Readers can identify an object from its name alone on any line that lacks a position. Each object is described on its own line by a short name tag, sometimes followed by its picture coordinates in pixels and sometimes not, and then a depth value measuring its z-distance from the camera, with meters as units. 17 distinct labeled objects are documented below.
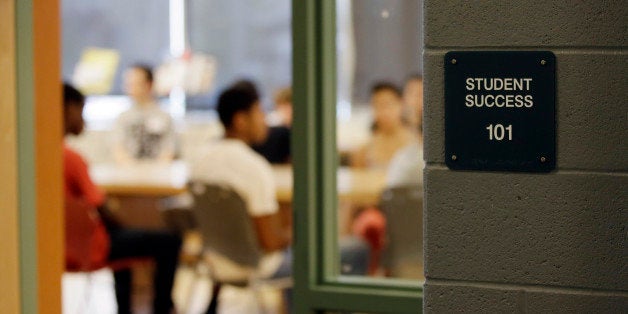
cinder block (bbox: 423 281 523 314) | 2.07
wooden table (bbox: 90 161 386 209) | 5.18
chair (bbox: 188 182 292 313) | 4.86
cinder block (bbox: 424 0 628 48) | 1.98
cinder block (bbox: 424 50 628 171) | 1.99
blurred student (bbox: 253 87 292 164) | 7.21
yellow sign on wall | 9.19
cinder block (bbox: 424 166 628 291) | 2.01
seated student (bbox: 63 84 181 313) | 5.08
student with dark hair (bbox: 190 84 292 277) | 4.97
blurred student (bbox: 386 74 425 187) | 4.67
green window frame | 3.04
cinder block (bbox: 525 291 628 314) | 2.01
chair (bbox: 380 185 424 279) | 4.30
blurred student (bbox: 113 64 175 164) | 7.80
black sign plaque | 2.02
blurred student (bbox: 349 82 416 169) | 5.94
